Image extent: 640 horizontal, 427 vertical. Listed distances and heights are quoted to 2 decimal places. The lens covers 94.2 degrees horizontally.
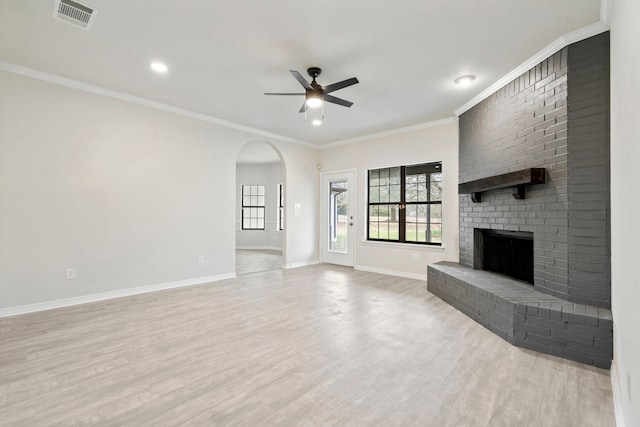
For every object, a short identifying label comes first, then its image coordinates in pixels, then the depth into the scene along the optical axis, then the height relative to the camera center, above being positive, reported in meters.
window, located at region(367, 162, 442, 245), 5.45 +0.19
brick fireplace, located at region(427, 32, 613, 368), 2.54 +0.05
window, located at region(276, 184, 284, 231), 10.08 +0.17
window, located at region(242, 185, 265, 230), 10.43 +0.13
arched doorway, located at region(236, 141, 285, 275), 10.12 +0.24
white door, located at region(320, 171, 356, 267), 6.70 -0.09
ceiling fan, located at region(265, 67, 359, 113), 3.26 +1.41
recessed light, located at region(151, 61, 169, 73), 3.35 +1.68
